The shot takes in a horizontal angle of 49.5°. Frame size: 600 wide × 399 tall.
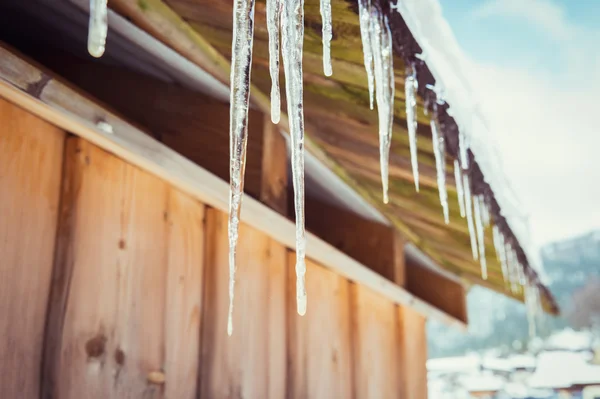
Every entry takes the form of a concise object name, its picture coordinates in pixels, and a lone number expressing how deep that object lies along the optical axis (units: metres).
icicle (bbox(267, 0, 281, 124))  1.17
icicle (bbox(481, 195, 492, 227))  2.44
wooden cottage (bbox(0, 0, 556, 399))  1.44
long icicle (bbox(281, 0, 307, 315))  1.18
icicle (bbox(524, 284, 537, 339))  3.98
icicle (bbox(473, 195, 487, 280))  2.41
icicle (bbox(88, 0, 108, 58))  0.90
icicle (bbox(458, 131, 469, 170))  1.90
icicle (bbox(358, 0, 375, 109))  1.31
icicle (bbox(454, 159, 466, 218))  2.16
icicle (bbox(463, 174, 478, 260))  2.24
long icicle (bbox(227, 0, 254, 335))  1.09
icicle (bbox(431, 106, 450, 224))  1.83
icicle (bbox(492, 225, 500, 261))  2.79
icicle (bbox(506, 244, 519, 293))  3.18
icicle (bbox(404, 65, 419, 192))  1.60
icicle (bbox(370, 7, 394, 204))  1.38
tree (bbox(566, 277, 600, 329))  28.26
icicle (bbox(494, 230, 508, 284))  2.86
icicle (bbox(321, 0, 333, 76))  1.24
